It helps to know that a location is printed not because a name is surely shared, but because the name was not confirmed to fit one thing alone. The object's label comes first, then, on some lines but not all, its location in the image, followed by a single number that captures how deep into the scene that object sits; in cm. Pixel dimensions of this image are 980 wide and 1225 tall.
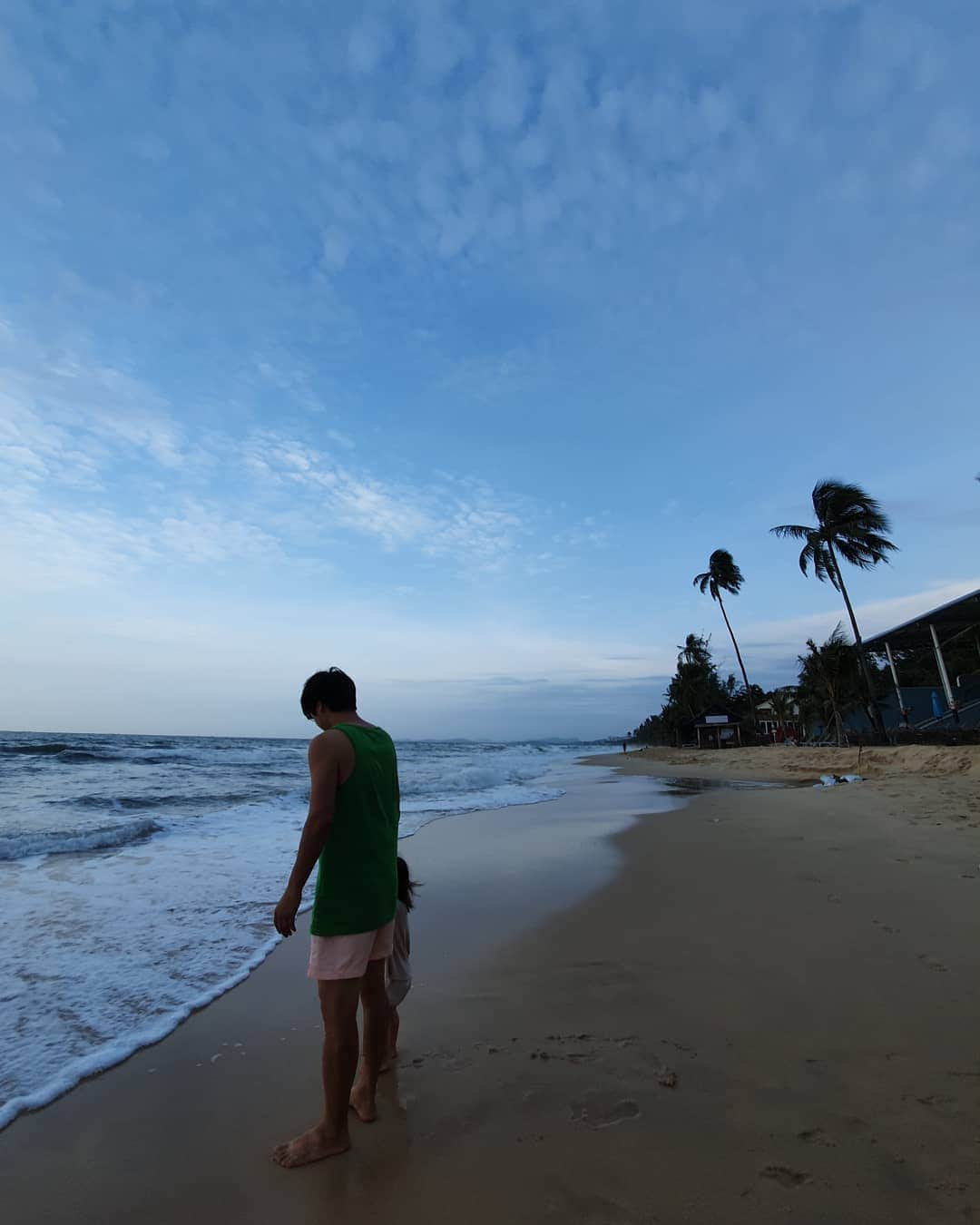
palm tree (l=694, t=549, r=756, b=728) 4562
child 283
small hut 4338
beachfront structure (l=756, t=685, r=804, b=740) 4388
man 223
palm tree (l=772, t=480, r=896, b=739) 2653
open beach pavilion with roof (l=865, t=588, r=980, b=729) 2389
